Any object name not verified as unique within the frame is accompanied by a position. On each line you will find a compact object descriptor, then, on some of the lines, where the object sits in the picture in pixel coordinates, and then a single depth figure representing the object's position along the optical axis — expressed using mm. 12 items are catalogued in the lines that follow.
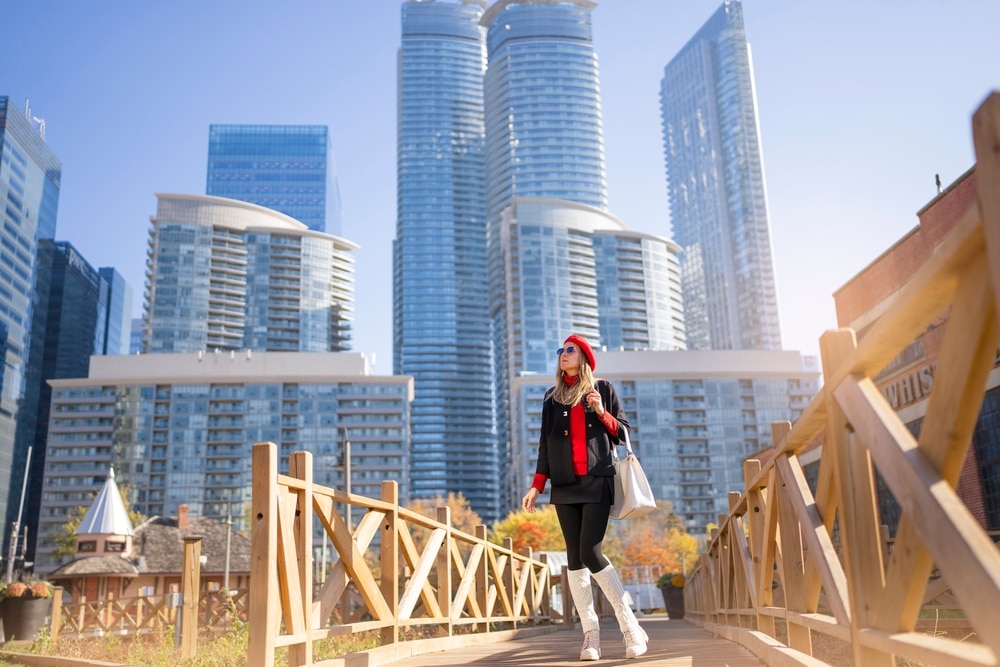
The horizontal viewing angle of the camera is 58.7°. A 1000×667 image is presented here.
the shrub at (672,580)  23953
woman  5207
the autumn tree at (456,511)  83681
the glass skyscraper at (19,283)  111688
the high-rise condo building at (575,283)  130625
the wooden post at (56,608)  17328
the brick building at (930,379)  19972
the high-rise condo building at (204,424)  99812
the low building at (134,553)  37500
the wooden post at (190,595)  9453
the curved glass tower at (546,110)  164875
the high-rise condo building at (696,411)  104562
